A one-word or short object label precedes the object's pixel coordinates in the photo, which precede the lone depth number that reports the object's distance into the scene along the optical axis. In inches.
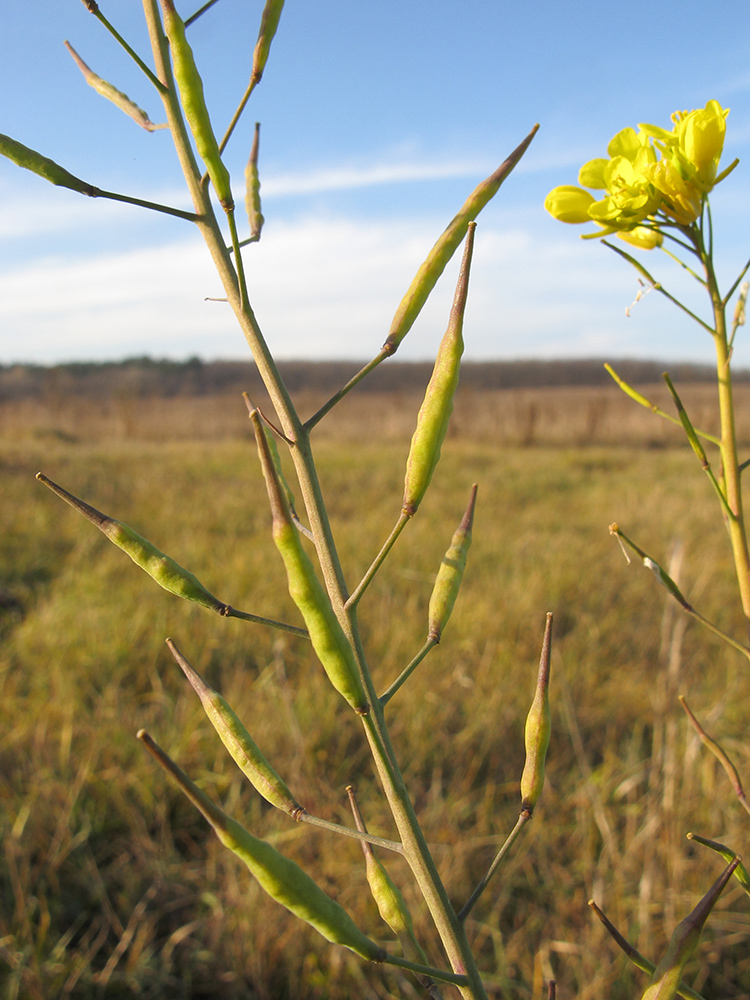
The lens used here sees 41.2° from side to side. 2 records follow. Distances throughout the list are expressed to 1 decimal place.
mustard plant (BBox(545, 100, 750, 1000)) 7.6
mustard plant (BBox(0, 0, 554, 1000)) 5.8
